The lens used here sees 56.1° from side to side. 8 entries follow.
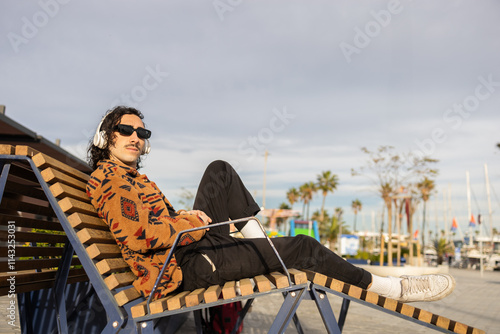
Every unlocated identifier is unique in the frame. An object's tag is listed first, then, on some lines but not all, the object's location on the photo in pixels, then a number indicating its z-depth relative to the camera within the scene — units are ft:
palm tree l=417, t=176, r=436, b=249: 162.59
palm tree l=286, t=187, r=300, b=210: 282.60
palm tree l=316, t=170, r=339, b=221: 241.14
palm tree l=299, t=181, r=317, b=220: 263.70
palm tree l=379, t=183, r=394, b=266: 72.75
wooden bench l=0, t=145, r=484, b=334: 7.15
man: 8.16
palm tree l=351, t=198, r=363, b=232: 330.69
